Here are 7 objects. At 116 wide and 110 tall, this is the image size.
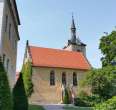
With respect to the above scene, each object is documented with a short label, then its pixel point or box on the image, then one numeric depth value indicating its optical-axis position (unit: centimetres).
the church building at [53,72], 1875
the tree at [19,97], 763
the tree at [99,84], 1431
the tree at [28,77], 1804
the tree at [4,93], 546
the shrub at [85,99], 1750
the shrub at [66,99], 1833
